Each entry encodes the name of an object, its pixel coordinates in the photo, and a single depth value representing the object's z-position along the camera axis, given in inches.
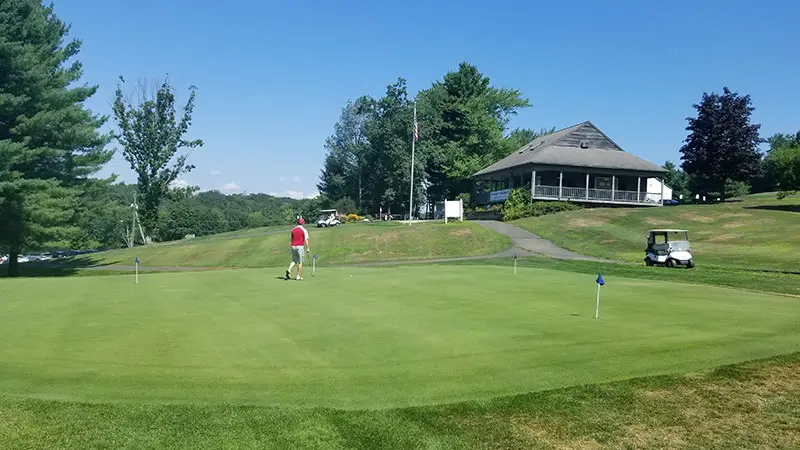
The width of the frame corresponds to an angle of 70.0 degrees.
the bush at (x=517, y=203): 2274.5
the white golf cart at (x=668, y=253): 1119.6
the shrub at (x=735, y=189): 3454.7
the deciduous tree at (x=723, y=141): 2549.2
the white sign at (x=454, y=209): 2142.0
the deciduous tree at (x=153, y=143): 2773.1
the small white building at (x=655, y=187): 3557.1
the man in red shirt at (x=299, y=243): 729.6
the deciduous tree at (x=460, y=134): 3255.4
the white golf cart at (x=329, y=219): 2682.1
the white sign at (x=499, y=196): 2591.0
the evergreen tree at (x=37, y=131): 1424.7
